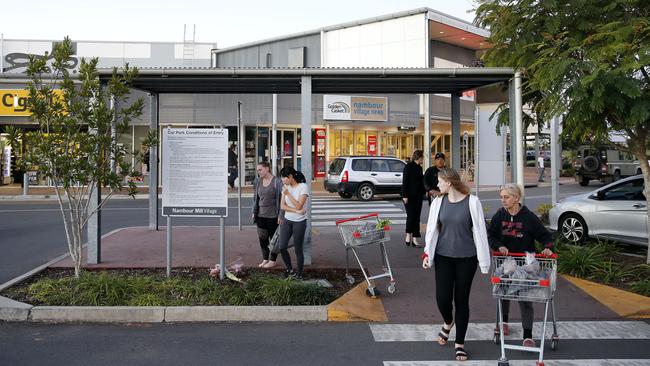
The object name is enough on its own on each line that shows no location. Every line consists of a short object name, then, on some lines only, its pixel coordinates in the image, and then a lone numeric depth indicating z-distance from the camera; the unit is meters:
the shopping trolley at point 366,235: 7.70
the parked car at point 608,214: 10.84
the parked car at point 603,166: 31.78
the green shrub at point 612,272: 8.71
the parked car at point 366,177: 22.08
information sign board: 8.29
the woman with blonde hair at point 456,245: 5.63
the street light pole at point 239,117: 12.27
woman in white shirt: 8.49
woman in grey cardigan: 9.16
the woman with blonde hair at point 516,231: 5.92
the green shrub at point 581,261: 9.04
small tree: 7.68
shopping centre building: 28.08
